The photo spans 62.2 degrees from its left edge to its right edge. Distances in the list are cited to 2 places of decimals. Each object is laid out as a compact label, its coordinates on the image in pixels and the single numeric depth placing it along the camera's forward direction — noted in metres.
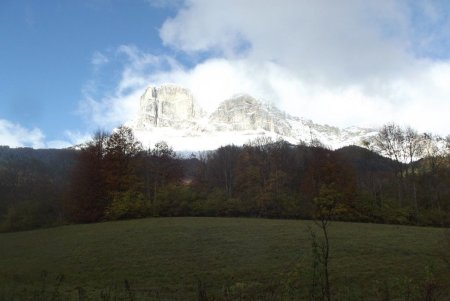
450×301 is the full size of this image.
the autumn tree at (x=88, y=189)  52.81
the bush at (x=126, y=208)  51.38
